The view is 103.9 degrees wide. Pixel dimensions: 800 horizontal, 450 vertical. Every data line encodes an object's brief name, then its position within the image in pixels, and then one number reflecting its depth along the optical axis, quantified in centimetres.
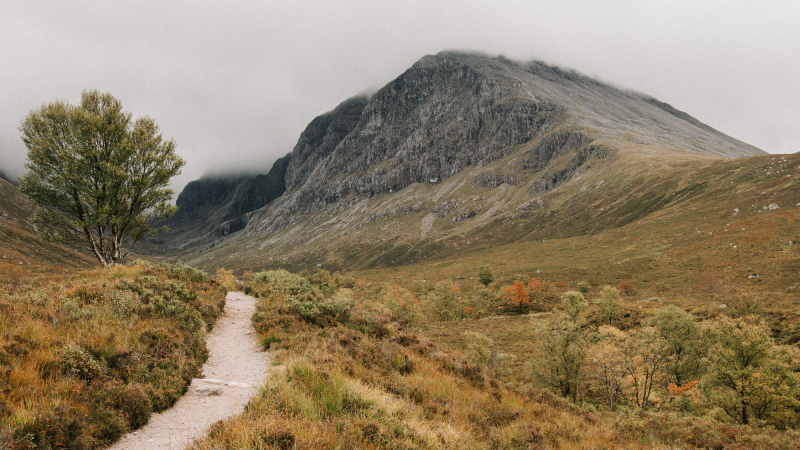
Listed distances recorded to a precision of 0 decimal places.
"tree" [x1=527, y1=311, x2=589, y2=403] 3453
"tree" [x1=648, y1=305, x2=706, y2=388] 3747
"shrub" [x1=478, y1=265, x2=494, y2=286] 12012
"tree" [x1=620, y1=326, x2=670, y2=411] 2973
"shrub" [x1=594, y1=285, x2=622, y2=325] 5903
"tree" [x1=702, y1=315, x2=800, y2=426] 2662
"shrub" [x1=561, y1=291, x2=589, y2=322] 6062
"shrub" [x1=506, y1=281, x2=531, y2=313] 8719
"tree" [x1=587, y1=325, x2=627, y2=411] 3006
